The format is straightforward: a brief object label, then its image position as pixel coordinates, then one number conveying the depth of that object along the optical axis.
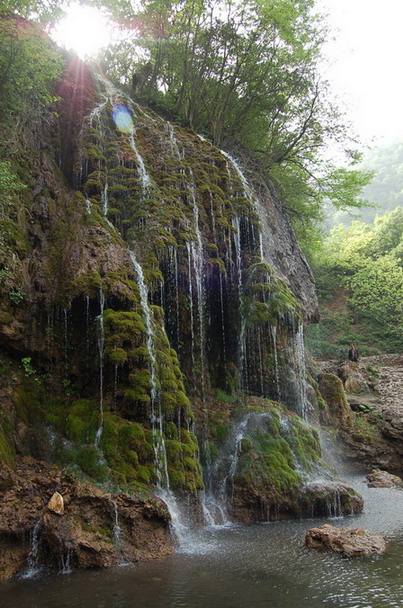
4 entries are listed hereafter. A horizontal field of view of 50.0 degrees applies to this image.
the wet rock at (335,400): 16.27
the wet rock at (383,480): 12.24
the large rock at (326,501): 9.02
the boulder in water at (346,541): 6.48
